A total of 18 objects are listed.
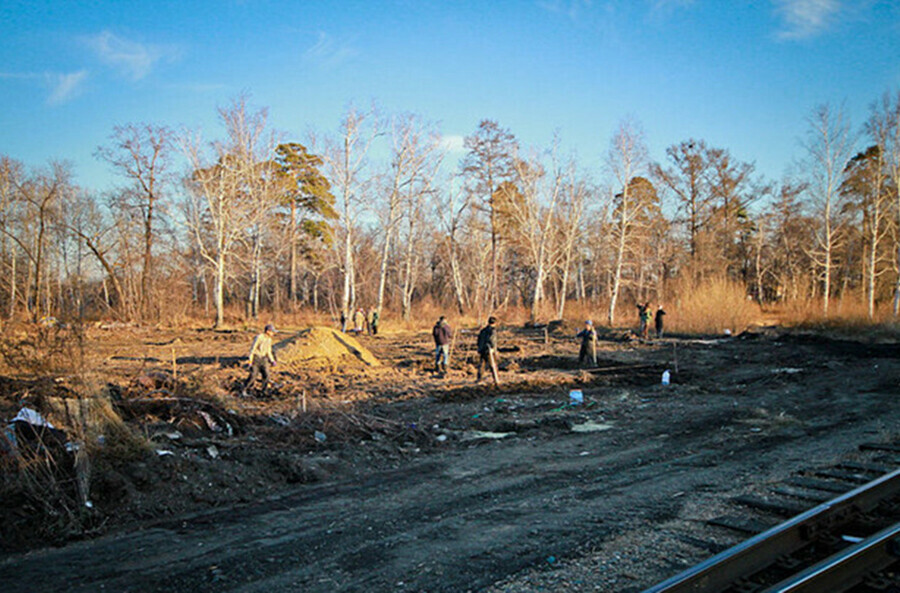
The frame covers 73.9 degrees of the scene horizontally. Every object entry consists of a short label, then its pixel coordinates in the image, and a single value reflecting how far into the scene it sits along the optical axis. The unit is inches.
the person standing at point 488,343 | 617.1
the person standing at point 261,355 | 544.4
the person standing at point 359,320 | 1352.1
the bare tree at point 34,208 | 1748.3
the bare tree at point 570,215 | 1726.1
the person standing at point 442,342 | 692.1
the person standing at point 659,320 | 1160.9
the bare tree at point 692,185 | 1910.7
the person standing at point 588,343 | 737.6
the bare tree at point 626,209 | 1534.2
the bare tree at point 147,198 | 1535.4
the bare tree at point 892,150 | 1224.8
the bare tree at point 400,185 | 1496.1
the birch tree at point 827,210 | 1266.0
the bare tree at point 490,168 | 1824.6
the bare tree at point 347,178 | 1437.0
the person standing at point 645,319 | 1175.9
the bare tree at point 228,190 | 1381.6
